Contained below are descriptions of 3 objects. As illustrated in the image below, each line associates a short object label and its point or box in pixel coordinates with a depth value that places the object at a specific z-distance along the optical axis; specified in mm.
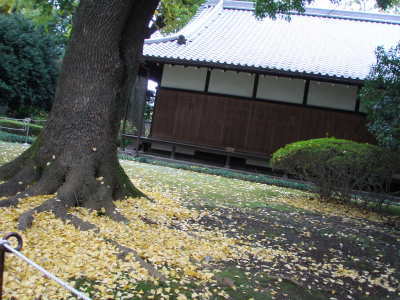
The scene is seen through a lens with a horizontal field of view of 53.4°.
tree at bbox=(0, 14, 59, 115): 21453
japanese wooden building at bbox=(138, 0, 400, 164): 13477
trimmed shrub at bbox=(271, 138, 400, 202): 8461
